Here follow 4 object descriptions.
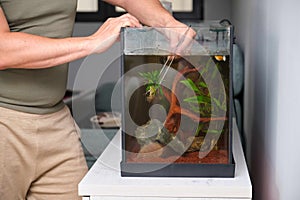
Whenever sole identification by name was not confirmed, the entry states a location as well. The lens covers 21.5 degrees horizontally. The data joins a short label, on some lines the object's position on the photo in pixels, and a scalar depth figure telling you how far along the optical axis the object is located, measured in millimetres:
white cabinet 2010
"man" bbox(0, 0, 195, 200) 2288
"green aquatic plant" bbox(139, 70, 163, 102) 2052
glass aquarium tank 2048
